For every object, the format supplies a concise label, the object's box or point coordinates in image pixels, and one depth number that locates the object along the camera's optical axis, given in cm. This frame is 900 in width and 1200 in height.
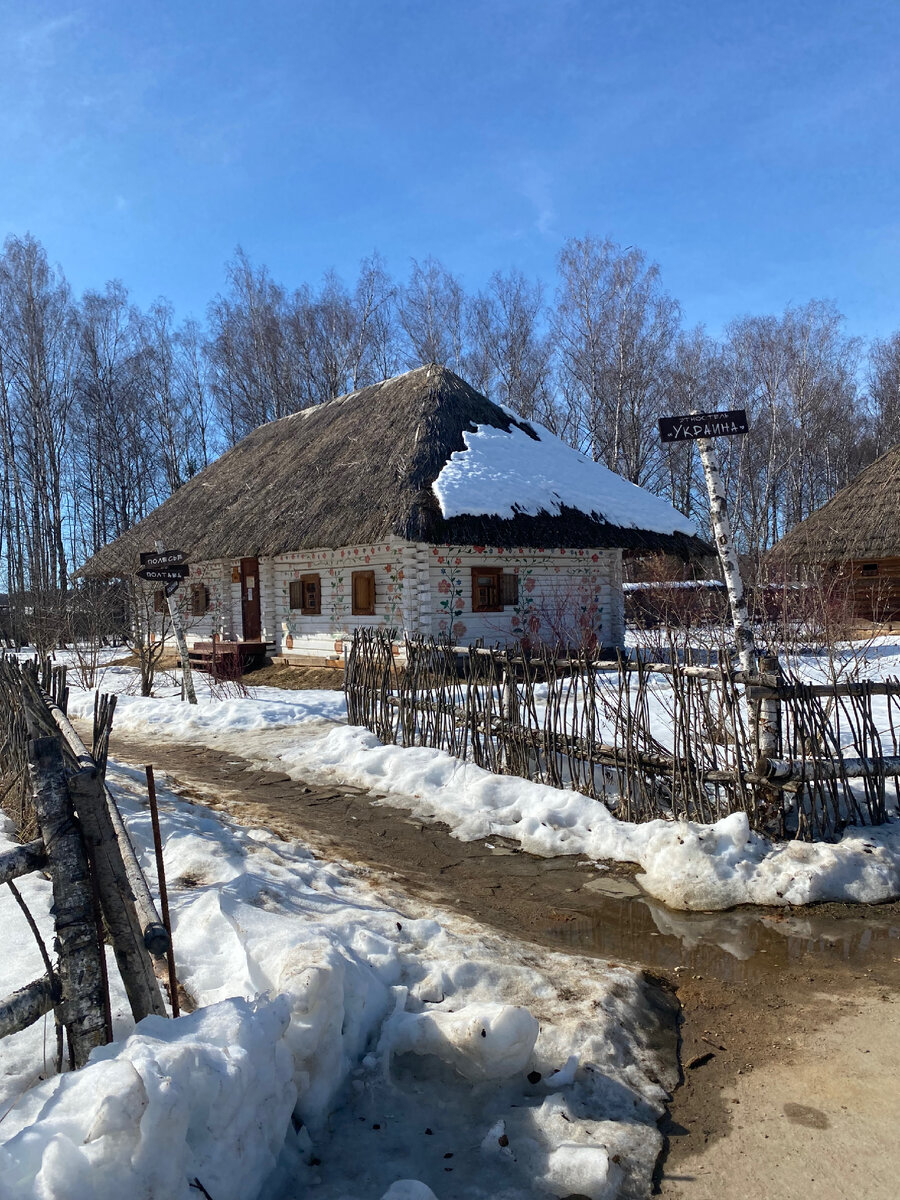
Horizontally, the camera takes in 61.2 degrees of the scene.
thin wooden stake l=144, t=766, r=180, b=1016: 238
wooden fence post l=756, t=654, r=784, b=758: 455
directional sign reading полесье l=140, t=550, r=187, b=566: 1159
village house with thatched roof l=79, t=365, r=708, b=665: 1265
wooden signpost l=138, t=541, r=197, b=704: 1095
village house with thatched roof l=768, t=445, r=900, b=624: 1739
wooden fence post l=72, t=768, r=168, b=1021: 216
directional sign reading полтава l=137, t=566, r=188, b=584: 1093
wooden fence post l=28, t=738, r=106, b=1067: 211
